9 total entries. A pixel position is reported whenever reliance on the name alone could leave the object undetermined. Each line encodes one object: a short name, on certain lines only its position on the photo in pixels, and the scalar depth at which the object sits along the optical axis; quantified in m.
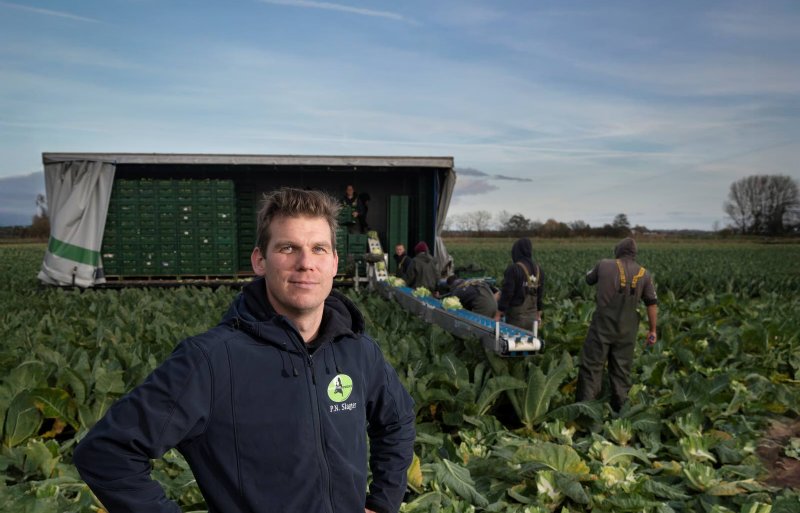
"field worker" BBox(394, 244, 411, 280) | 13.11
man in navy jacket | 1.76
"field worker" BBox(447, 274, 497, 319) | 8.88
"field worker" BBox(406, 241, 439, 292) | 11.42
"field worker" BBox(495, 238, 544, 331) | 8.41
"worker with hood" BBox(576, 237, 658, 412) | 6.80
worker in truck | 15.09
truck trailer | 13.34
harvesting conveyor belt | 5.99
